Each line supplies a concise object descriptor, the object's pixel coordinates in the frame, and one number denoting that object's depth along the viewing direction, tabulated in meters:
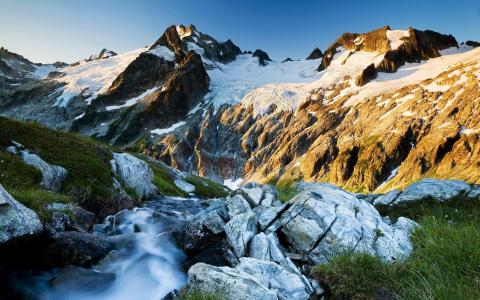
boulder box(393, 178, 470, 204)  24.30
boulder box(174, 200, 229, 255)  16.56
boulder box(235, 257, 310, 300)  9.36
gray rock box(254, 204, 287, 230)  15.29
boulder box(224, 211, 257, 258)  14.30
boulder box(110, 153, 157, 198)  30.64
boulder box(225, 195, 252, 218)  18.11
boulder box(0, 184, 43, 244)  11.56
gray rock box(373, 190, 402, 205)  25.20
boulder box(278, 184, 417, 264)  12.73
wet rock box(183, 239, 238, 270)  14.37
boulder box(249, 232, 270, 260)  13.21
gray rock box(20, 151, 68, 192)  20.86
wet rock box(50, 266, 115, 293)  13.34
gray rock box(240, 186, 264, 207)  20.39
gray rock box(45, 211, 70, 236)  14.32
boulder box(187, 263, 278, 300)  8.31
